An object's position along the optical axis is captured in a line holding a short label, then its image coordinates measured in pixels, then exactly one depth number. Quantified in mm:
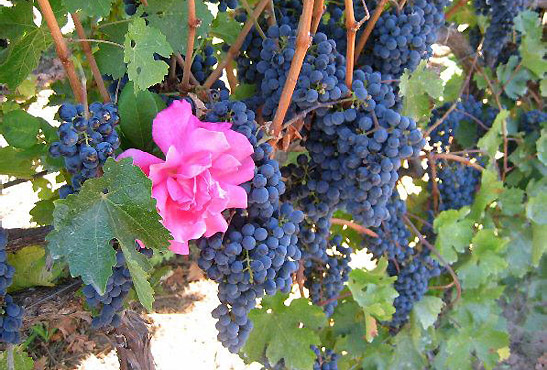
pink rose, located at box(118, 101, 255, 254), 747
